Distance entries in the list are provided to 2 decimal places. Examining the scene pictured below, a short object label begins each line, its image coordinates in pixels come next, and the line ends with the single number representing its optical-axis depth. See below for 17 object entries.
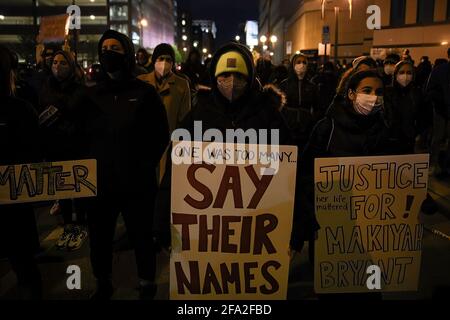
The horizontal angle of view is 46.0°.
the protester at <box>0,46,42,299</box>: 3.64
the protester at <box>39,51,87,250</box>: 5.65
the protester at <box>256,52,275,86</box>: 14.03
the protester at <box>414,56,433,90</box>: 13.62
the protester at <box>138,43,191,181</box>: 6.10
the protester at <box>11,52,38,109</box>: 7.23
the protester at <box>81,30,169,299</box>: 4.01
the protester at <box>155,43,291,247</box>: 3.65
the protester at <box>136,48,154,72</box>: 11.85
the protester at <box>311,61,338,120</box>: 9.84
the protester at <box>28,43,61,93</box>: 7.73
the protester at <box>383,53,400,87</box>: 9.32
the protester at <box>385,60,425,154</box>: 6.98
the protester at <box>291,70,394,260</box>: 3.79
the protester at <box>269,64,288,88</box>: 11.65
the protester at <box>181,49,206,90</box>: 11.27
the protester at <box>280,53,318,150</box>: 8.25
